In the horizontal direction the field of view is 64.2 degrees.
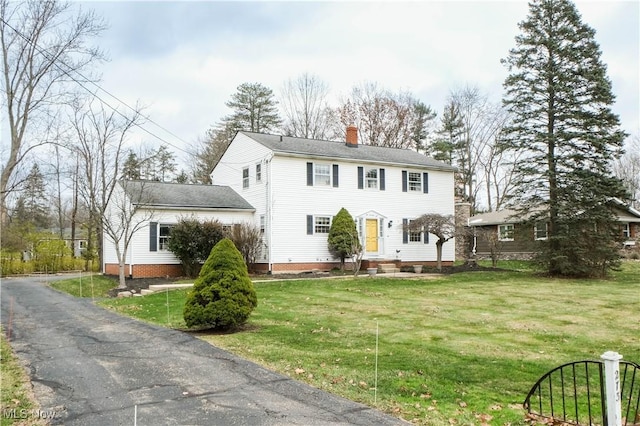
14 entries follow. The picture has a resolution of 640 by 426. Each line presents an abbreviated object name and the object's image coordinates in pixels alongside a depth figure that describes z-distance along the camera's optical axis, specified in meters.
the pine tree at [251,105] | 43.88
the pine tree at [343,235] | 23.23
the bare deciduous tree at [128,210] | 19.62
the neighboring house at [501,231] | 32.62
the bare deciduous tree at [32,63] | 19.12
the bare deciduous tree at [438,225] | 23.45
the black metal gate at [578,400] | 5.45
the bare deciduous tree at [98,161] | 21.94
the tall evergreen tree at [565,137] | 21.09
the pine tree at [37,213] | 43.66
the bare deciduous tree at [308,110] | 42.25
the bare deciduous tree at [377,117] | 42.09
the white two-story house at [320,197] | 23.23
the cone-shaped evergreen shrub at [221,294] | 10.00
